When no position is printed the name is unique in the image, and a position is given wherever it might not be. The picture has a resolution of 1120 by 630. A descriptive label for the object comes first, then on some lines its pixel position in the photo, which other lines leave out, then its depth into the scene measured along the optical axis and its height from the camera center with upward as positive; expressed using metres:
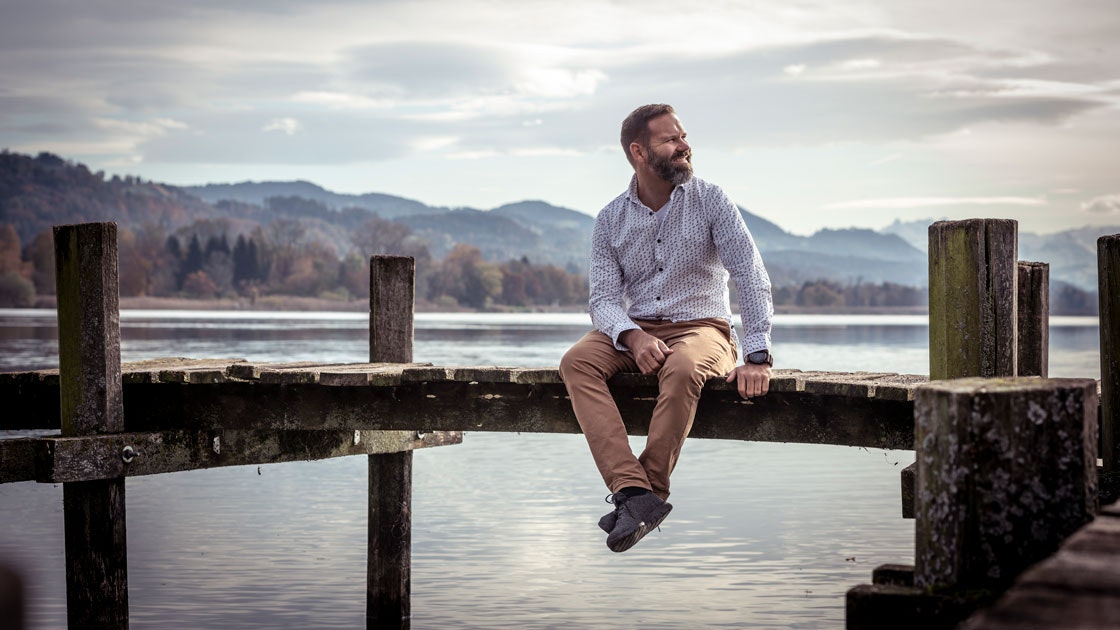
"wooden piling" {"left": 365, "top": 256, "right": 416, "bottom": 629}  9.01 -1.69
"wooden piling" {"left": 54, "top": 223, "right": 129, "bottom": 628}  7.27 -0.52
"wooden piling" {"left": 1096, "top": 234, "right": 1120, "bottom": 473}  6.44 -0.26
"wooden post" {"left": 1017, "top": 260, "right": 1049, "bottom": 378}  7.09 -0.10
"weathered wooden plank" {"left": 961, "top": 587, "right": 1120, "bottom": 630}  2.02 -0.51
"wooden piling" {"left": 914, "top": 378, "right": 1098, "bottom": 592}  3.07 -0.43
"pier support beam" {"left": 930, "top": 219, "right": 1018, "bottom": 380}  5.42 +0.00
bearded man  5.65 +0.01
